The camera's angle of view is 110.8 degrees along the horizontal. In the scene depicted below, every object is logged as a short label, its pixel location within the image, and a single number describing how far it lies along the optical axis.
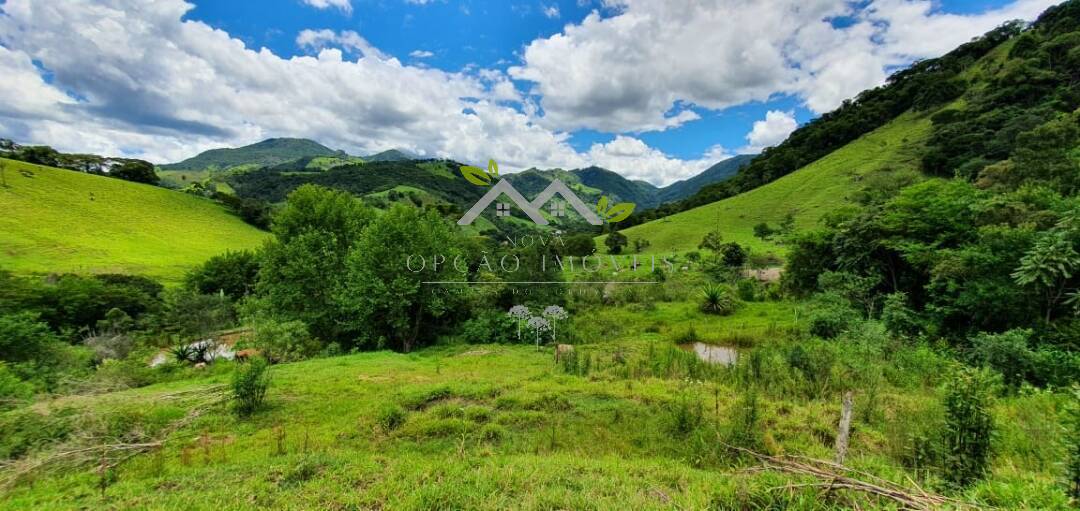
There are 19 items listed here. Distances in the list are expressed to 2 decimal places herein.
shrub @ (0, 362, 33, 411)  6.65
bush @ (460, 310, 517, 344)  16.61
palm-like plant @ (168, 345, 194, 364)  15.11
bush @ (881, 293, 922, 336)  12.01
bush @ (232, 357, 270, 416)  7.73
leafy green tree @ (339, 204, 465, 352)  16.08
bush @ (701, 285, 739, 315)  19.20
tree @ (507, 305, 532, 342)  16.60
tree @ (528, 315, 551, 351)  16.23
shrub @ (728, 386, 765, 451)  5.70
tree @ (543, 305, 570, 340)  17.02
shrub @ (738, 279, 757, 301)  21.69
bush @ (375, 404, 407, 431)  6.98
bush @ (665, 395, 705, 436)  6.59
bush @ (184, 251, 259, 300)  31.02
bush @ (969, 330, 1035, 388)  8.03
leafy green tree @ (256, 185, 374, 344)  17.86
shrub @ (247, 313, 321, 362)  14.09
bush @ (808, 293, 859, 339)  13.41
